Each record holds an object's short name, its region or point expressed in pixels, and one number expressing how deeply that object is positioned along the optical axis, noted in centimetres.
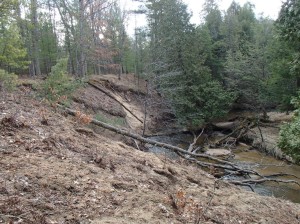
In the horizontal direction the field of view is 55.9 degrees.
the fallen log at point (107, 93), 2270
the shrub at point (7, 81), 944
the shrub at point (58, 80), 1028
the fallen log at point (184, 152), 807
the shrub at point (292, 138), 850
